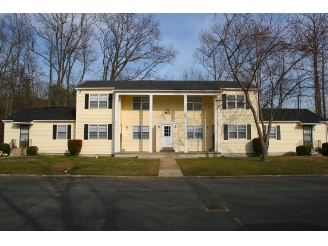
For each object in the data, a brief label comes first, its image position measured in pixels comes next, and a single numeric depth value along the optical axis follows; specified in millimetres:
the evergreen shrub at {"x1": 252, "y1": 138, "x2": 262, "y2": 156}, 22014
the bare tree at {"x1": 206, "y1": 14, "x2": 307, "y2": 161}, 16641
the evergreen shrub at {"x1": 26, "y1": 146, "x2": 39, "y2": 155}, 22359
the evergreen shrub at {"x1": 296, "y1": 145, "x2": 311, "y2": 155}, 22250
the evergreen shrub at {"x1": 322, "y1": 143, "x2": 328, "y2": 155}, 22359
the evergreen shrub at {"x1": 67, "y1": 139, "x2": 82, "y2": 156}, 21938
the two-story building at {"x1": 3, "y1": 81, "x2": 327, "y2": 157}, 22359
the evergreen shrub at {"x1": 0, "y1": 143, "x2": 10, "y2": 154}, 22016
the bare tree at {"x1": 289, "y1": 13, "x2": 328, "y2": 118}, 15172
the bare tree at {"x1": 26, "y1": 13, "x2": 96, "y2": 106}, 37750
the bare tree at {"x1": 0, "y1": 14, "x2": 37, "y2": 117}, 34250
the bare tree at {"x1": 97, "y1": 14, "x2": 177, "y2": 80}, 41594
